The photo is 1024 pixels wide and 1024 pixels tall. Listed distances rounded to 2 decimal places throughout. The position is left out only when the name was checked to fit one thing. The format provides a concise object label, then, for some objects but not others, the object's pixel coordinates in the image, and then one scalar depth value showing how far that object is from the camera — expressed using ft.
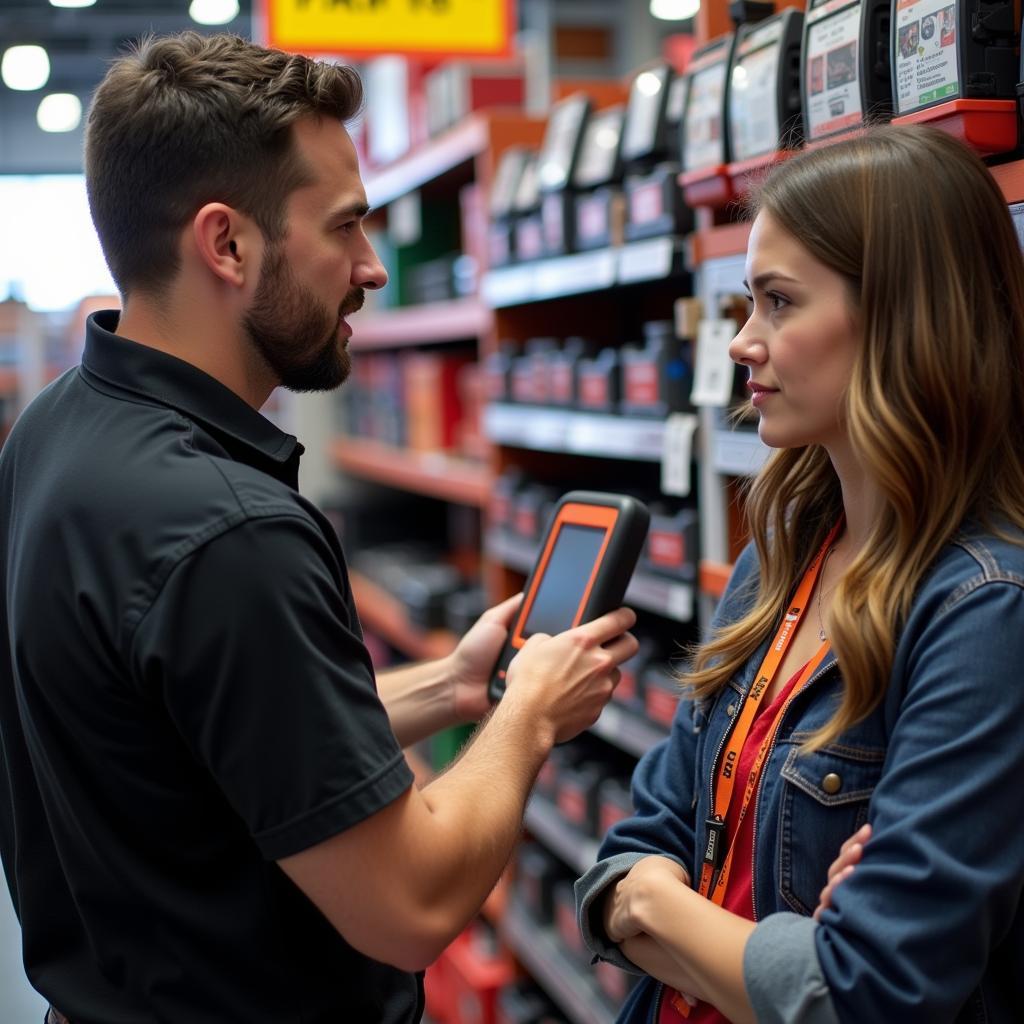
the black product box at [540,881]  10.75
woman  3.63
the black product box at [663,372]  7.88
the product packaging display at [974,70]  4.53
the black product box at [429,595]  13.75
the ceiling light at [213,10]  27.81
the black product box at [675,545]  7.66
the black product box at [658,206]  7.55
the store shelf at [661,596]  7.68
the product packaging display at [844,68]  5.07
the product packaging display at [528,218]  9.91
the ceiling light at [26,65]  31.48
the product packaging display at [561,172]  9.14
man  3.95
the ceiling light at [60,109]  38.27
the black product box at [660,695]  8.12
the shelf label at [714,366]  6.75
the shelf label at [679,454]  7.46
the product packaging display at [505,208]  10.50
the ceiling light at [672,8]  31.37
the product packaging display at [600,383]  8.72
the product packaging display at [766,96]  5.77
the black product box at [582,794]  9.55
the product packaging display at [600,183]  8.54
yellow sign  12.92
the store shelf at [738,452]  6.41
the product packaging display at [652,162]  7.58
